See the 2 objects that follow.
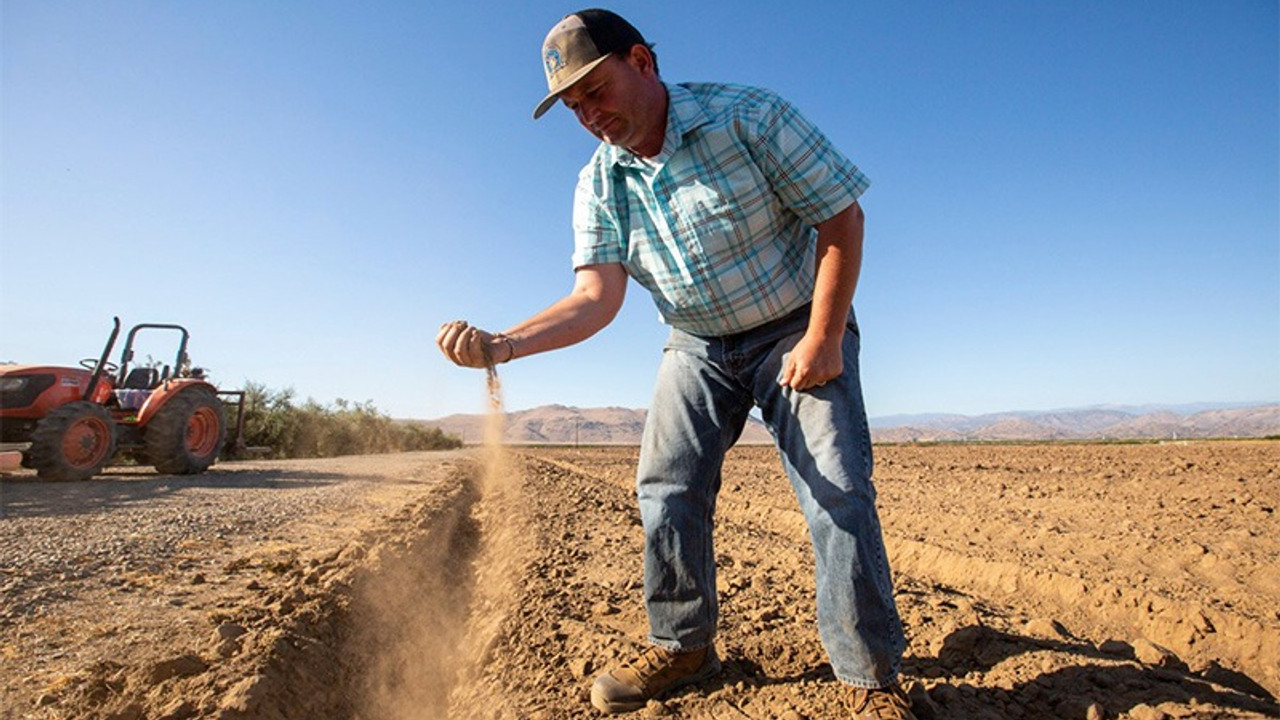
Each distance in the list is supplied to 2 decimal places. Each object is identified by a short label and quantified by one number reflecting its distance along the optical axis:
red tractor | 7.92
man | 2.01
